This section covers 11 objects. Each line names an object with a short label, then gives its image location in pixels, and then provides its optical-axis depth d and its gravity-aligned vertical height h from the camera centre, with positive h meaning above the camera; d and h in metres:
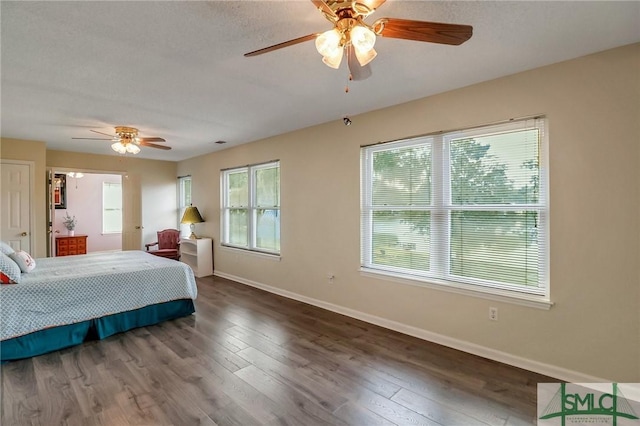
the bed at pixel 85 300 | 2.69 -0.89
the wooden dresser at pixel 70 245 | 6.99 -0.74
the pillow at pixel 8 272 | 2.77 -0.54
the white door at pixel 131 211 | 6.26 +0.04
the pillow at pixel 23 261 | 3.17 -0.50
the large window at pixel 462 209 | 2.56 +0.02
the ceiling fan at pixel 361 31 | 1.41 +0.88
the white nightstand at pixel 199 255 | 5.94 -0.85
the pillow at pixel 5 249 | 3.19 -0.38
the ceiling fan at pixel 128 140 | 4.02 +0.99
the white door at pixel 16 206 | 4.49 +0.12
